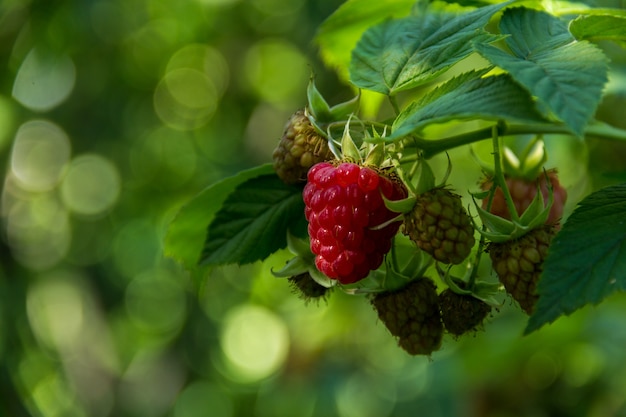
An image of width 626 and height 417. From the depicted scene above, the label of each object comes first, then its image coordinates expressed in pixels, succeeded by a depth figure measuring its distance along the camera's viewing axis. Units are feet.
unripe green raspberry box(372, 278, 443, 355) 1.92
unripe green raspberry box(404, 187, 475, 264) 1.85
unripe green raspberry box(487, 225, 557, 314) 1.85
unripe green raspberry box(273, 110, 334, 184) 1.91
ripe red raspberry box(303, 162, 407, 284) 1.87
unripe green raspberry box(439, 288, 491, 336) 1.90
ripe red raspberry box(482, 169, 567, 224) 1.94
